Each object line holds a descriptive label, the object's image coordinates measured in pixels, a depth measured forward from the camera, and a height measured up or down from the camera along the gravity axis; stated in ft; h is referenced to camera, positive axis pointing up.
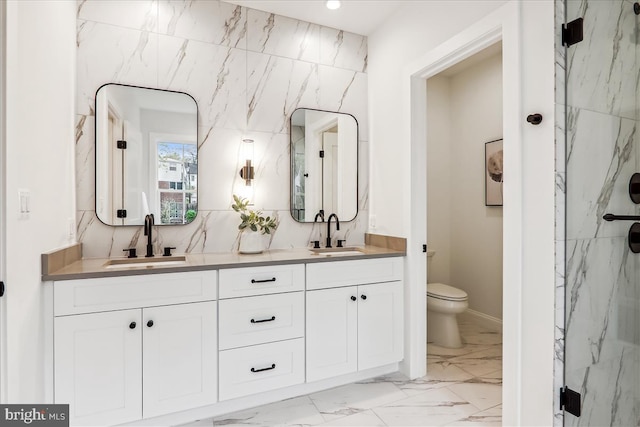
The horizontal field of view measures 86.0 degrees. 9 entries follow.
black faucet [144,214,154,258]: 7.25 -0.35
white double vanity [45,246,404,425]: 5.50 -2.17
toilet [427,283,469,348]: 9.46 -2.77
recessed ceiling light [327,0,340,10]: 8.18 +5.10
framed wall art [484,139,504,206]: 10.51 +1.32
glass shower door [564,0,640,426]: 5.10 +0.02
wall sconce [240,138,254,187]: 8.32 +1.28
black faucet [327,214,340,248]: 9.07 -0.31
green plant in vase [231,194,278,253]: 7.80 -0.27
